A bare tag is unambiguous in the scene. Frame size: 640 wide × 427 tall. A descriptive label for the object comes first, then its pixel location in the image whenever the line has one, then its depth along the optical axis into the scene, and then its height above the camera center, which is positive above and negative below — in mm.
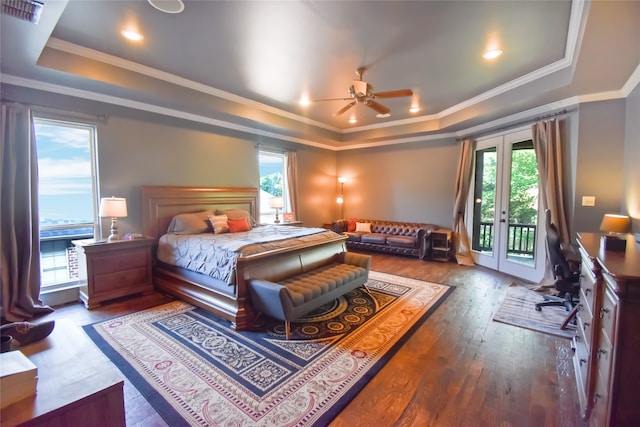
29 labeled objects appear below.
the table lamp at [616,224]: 3076 -274
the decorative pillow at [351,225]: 7332 -707
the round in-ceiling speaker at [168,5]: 2246 +1487
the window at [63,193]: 3586 +34
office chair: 3174 -749
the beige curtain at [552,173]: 4062 +353
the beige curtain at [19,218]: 3135 -247
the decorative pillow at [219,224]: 4469 -428
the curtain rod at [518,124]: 4114 +1186
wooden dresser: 1358 -734
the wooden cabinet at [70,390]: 1005 -729
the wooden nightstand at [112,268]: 3523 -922
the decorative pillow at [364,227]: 7105 -731
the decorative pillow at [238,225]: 4613 -456
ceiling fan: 3489 +1252
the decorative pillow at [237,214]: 5023 -309
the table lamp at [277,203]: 5922 -134
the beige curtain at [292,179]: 6580 +390
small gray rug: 3029 -1341
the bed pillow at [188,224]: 4379 -433
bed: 3059 -775
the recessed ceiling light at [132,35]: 2771 +1540
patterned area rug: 1926 -1366
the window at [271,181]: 6289 +333
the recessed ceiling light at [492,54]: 3074 +1528
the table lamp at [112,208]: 3627 -153
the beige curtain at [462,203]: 5750 -116
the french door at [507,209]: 4676 -202
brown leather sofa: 6043 -859
